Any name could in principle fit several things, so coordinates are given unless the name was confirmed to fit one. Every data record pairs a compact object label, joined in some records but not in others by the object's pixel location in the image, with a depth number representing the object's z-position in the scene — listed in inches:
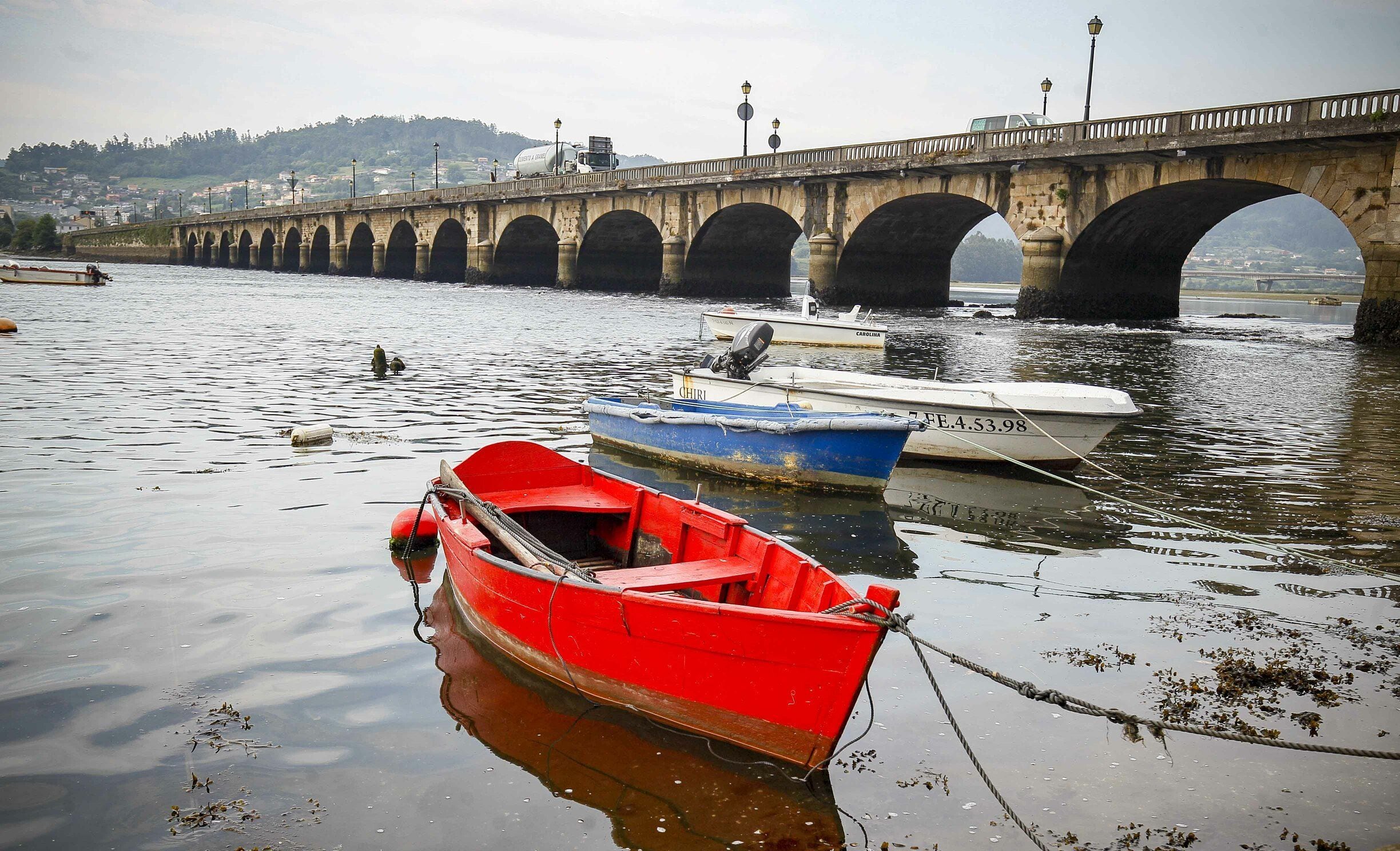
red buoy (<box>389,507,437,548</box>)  336.8
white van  1606.8
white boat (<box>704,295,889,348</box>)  1079.0
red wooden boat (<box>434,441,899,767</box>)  186.9
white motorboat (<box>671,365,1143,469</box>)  458.6
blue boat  416.5
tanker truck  2711.6
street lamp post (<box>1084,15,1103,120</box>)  1382.9
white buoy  488.9
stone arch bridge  1051.3
